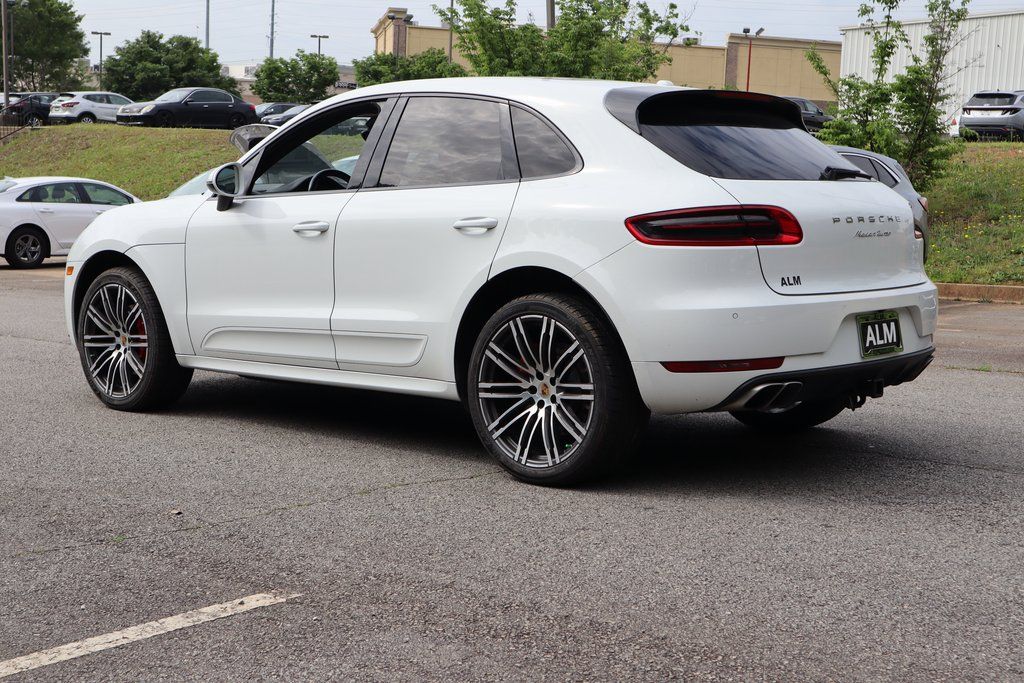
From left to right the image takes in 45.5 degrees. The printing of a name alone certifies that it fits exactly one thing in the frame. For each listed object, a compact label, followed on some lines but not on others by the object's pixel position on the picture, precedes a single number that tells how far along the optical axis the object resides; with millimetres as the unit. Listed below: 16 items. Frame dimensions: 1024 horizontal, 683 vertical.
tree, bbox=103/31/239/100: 75750
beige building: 76062
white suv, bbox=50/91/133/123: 46219
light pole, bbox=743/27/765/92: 75275
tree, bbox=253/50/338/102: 66500
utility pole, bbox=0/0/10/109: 46875
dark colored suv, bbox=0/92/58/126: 46084
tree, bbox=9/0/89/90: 68625
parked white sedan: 20406
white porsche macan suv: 4707
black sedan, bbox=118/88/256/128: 42188
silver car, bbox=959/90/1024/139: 32406
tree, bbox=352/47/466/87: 63469
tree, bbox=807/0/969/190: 19109
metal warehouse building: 42469
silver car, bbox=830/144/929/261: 13469
